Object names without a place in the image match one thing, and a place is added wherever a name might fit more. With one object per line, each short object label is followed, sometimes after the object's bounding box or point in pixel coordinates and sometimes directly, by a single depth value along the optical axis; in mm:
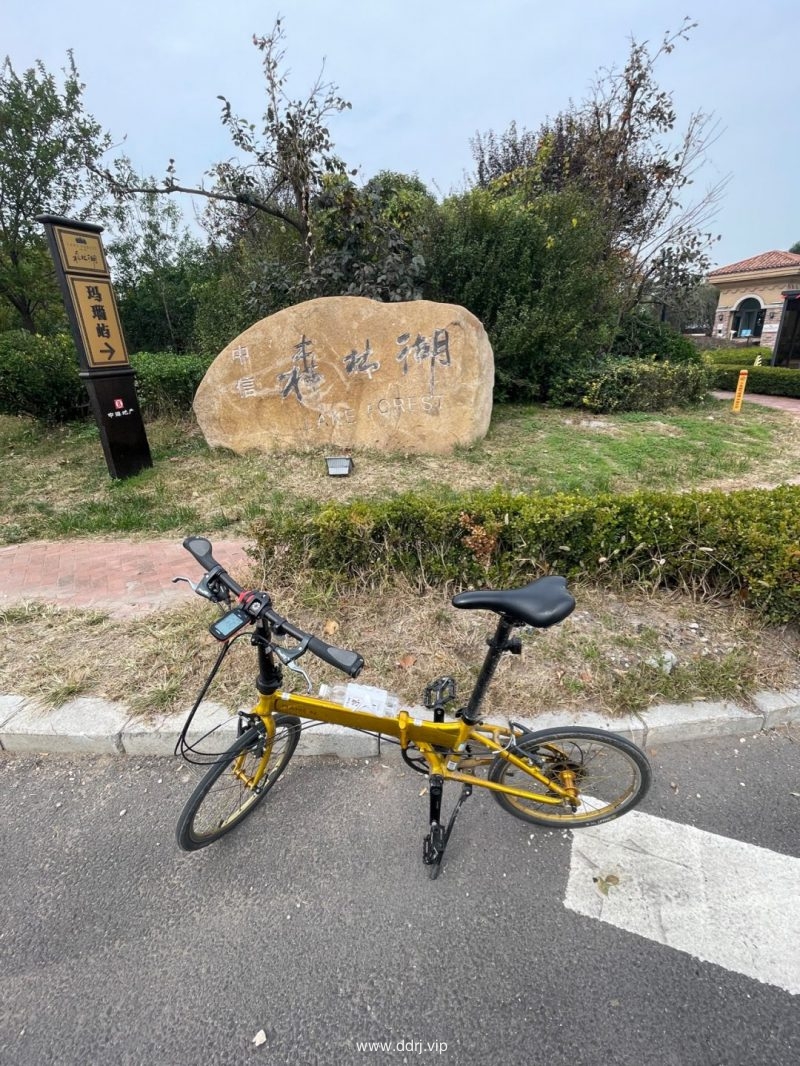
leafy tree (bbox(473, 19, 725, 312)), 11320
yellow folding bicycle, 1534
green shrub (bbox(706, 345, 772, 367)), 16031
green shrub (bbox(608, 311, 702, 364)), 12414
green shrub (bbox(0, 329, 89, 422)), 7305
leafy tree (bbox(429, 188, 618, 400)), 8297
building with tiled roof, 25219
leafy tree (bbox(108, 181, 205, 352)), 16172
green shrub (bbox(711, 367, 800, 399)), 12008
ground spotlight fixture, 5691
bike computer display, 1376
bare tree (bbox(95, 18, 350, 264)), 7840
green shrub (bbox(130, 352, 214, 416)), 8148
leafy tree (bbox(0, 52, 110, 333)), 13000
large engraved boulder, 6340
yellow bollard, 9023
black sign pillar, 4969
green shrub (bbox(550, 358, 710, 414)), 8766
